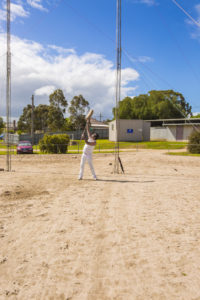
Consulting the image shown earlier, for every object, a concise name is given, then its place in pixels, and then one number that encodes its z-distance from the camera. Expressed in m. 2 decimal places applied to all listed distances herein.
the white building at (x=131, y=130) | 41.16
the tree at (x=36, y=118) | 63.34
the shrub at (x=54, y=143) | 23.33
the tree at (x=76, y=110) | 57.91
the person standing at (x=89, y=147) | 8.83
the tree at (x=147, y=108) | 59.00
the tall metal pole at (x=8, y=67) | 10.45
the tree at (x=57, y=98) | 53.56
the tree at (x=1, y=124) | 65.06
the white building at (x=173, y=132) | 40.10
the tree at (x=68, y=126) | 58.25
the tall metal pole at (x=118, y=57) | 10.44
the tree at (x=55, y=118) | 53.06
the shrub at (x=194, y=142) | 22.33
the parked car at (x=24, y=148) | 24.58
